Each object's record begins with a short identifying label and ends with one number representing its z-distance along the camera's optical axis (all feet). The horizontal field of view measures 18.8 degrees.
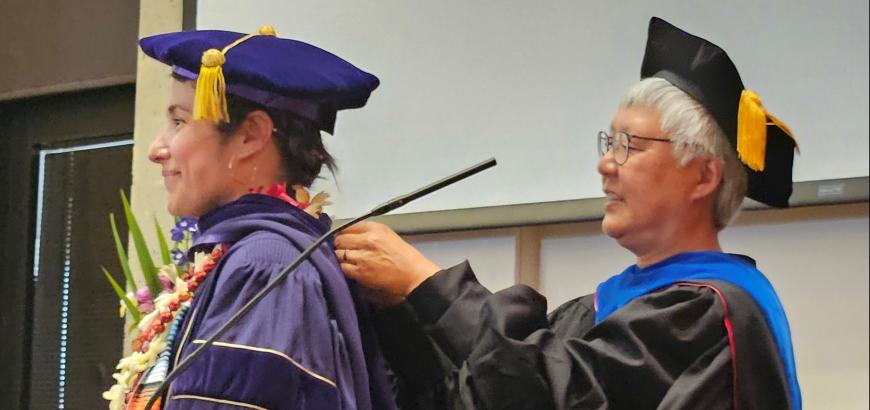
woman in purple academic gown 10.00
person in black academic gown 10.55
